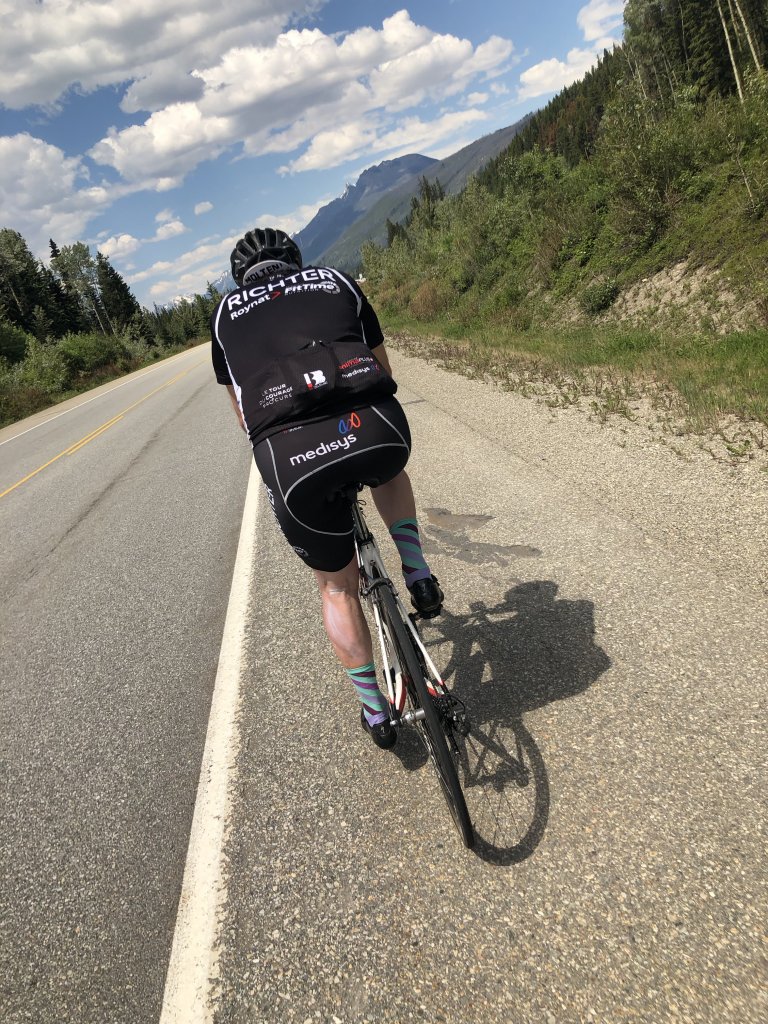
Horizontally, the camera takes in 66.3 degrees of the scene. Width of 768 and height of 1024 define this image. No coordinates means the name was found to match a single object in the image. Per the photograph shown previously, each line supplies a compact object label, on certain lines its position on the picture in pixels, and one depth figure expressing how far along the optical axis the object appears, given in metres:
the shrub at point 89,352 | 40.12
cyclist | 2.14
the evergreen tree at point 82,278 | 83.75
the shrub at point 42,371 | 30.20
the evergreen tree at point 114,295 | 83.19
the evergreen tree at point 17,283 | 64.00
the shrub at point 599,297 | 13.86
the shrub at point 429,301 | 25.41
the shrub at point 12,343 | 39.31
